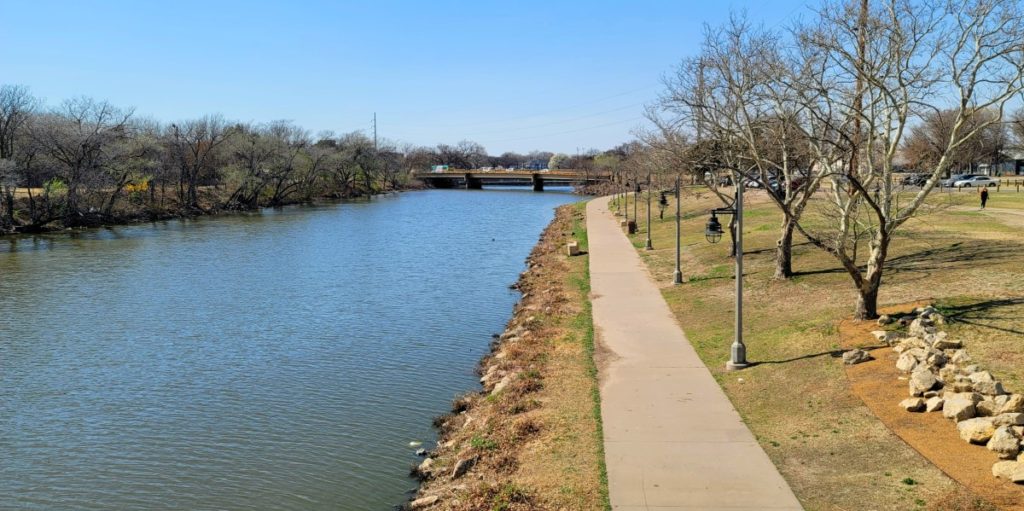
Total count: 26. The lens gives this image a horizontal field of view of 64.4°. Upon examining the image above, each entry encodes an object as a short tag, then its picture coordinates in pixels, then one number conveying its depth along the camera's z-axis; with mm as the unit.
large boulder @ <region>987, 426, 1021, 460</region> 9609
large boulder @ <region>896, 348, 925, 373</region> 13211
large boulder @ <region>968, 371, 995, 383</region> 11320
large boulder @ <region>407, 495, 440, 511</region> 10719
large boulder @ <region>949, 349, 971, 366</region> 12727
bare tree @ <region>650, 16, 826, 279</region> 17781
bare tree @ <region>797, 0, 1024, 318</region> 14297
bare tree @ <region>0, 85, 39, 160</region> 61062
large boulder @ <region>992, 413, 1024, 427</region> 10000
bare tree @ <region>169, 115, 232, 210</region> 80562
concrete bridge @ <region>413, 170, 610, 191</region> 139125
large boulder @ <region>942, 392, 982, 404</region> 11006
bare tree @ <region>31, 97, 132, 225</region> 59031
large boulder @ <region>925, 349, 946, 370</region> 12812
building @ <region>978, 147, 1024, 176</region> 81738
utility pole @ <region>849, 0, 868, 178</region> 15484
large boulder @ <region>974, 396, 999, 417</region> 10680
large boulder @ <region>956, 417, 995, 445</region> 10203
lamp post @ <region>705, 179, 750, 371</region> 15102
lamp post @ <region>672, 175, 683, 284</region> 26203
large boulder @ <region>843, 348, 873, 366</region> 14414
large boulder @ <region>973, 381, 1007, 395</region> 11070
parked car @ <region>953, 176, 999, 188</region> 63909
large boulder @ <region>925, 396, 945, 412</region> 11531
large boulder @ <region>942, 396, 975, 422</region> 10875
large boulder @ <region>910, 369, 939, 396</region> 11953
